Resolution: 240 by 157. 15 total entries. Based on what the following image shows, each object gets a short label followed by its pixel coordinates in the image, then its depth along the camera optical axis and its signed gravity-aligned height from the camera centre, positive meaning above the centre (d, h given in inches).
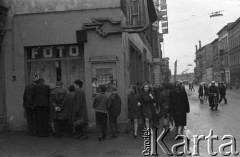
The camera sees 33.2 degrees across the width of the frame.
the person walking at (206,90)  1238.2 -35.3
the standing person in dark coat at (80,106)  464.1 -27.4
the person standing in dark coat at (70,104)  476.1 -25.8
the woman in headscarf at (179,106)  463.5 -31.1
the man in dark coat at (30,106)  488.4 -27.3
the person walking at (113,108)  481.4 -31.8
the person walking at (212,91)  950.7 -31.5
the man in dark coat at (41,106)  486.9 -27.5
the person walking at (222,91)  1134.6 -36.6
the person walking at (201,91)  1248.8 -39.8
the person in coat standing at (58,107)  487.8 -29.3
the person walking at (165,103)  528.7 -30.7
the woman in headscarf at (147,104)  491.9 -29.1
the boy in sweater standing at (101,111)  466.3 -34.5
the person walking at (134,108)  490.9 -33.7
